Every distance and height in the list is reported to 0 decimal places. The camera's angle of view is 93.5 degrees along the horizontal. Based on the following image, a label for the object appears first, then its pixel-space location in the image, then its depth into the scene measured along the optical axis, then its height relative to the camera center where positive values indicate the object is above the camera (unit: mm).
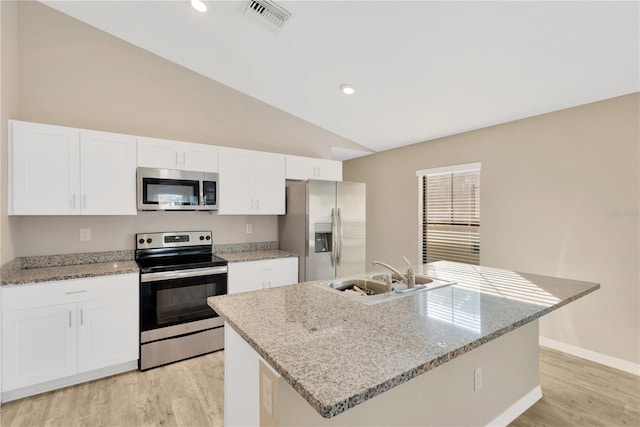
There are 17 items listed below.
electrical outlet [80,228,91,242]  2838 -253
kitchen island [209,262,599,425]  926 -489
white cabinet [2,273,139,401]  2127 -937
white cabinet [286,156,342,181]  3737 +528
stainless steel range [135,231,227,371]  2609 -848
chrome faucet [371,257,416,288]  1877 -429
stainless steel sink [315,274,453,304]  1689 -486
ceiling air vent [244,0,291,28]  2229 +1504
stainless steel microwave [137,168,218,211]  2775 +178
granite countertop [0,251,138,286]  2234 -517
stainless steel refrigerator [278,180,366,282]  3355 -219
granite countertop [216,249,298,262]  3176 -527
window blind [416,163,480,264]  3734 -45
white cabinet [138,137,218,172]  2816 +525
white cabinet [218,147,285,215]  3250 +297
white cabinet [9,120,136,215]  2318 +301
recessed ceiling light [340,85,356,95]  3126 +1264
